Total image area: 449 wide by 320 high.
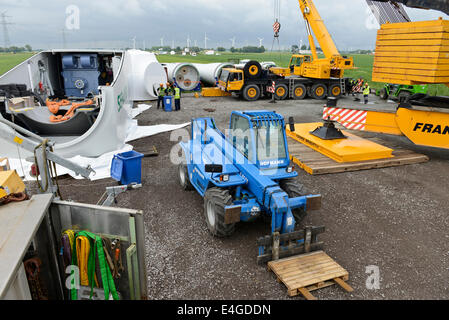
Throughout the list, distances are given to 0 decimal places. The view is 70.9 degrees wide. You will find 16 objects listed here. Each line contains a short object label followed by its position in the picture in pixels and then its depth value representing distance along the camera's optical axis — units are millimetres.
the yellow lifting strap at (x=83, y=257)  3070
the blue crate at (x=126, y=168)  7305
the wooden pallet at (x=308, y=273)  4257
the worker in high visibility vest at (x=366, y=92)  18719
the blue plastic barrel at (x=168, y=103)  16391
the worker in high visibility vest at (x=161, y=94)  16766
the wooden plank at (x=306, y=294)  4113
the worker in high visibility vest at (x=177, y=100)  16156
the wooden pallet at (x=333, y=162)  8516
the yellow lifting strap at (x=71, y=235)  3116
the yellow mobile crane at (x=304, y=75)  18531
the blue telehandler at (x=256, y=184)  4832
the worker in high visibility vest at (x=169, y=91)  17500
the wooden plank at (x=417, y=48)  7926
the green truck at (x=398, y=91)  18000
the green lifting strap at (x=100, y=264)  3055
